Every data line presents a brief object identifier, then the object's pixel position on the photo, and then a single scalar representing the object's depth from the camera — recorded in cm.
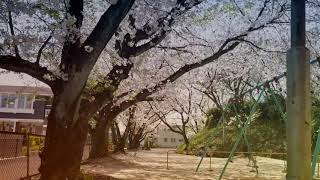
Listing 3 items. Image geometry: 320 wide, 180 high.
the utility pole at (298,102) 293
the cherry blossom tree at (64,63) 577
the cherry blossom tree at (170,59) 960
